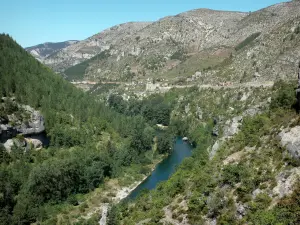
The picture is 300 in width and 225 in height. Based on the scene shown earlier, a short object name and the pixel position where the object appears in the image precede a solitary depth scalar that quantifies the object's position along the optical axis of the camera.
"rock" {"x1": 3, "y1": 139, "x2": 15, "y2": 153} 84.97
